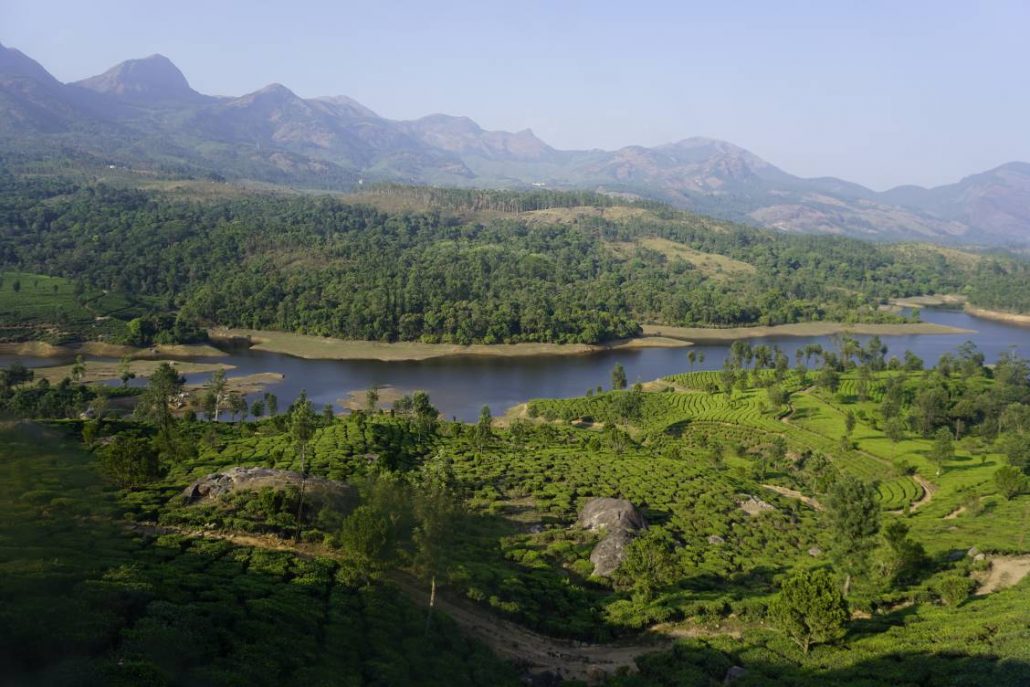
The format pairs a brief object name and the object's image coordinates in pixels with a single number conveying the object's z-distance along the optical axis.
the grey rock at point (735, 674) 23.42
